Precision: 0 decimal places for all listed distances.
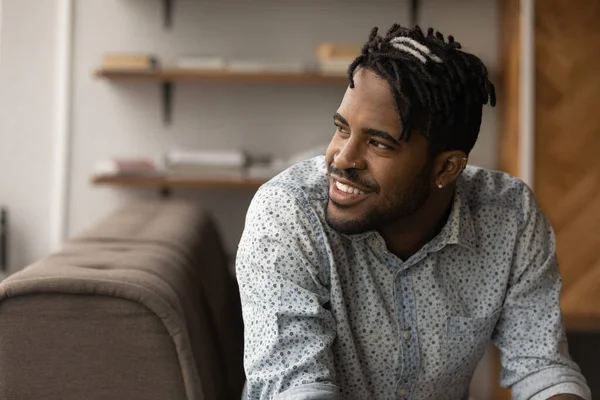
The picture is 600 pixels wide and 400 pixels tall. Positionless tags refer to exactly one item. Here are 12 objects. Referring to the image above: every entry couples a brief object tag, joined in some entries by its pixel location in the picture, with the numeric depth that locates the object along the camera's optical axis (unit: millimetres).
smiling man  1393
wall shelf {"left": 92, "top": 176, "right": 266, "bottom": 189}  3248
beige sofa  1269
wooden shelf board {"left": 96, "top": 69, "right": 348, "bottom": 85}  3246
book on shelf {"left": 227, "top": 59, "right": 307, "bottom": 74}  3238
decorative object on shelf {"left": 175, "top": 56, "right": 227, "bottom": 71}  3246
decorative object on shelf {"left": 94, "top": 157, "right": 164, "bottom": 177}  3268
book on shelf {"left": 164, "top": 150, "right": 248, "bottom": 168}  3246
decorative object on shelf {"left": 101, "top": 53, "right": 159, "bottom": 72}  3250
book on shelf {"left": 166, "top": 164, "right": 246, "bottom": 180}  3260
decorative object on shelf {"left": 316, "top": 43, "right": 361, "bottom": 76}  3232
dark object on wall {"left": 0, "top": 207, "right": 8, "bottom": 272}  3492
